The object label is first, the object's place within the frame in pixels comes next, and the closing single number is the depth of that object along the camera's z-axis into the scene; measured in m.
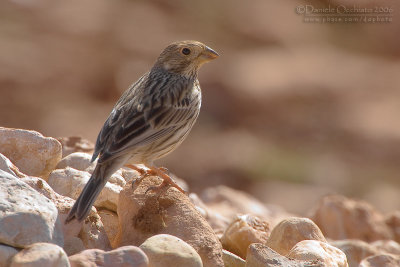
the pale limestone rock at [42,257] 7.62
